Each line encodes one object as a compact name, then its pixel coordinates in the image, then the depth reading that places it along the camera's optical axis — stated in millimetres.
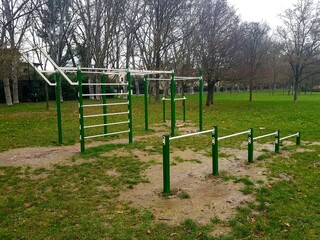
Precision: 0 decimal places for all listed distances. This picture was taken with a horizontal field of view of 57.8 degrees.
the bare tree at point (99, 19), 22859
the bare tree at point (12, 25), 19891
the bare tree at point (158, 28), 24938
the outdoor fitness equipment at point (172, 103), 9826
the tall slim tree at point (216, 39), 20656
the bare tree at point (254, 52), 22828
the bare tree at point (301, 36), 24750
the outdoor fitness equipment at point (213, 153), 4598
